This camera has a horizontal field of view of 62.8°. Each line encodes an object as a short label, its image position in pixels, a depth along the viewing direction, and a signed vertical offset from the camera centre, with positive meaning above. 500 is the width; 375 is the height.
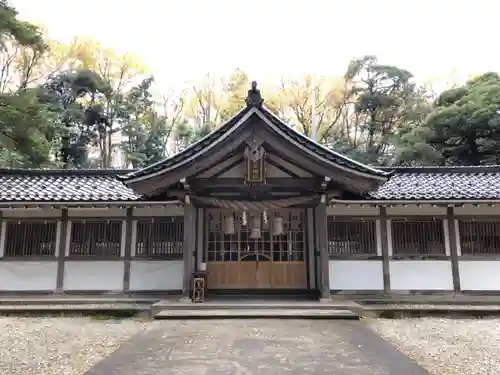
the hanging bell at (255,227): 10.25 +0.60
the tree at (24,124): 11.65 +3.74
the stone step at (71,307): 9.55 -1.28
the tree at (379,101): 33.06 +12.02
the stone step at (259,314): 8.55 -1.30
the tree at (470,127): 23.20 +7.25
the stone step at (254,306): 9.06 -1.20
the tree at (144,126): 30.55 +9.80
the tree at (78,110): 28.45 +10.15
